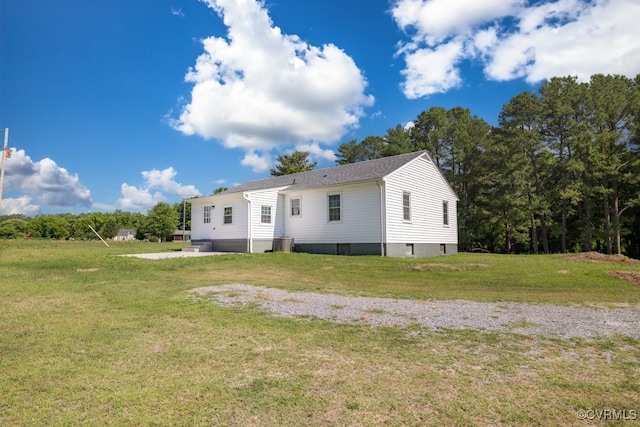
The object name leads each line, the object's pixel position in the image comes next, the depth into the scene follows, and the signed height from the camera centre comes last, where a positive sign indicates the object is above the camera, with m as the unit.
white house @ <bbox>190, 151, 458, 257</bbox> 17.55 +1.06
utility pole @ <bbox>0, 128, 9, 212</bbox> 21.19 +4.56
